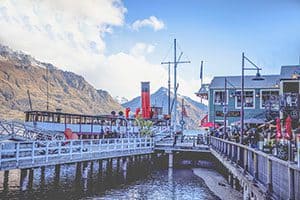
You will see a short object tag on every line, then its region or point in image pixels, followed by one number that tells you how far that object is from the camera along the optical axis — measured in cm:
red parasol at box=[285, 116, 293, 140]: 1239
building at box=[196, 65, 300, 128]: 4400
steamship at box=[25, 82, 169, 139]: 4100
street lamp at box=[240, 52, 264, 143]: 2048
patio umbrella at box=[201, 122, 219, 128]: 4295
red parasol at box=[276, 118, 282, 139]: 1888
